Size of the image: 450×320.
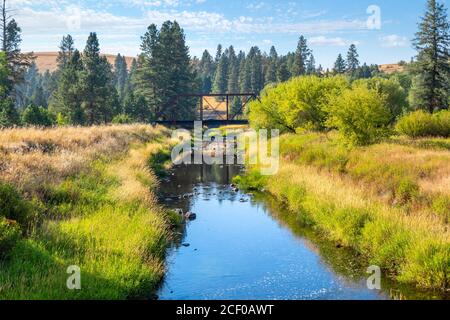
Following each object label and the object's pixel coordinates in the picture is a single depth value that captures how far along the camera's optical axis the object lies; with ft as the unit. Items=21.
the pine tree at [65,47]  362.12
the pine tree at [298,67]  362.53
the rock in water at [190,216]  70.35
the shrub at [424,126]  114.52
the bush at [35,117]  164.86
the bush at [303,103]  137.49
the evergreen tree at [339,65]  440.45
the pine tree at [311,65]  505.66
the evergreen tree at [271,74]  388.78
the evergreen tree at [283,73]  354.95
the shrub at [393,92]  186.91
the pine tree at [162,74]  254.68
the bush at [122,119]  196.75
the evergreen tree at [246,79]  420.36
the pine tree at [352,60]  452.76
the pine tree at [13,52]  207.98
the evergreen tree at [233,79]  446.19
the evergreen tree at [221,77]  468.54
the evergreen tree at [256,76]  417.28
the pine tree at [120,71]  527.81
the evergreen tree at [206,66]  565.45
